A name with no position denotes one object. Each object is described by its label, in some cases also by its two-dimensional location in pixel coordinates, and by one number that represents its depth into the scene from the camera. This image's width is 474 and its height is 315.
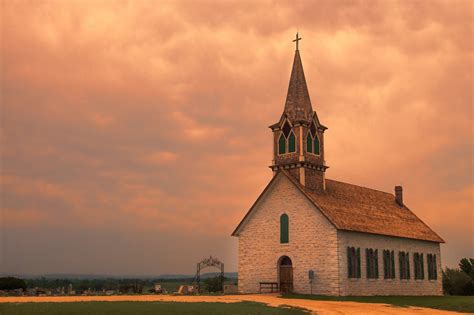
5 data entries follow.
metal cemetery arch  52.16
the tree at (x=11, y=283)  49.25
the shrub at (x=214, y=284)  57.26
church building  44.12
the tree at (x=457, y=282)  62.22
